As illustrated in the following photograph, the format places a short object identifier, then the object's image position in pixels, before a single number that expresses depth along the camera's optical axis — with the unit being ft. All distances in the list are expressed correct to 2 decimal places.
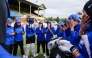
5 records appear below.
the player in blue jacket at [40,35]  10.56
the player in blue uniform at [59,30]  9.05
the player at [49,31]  10.04
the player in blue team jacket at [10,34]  8.89
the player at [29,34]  10.34
